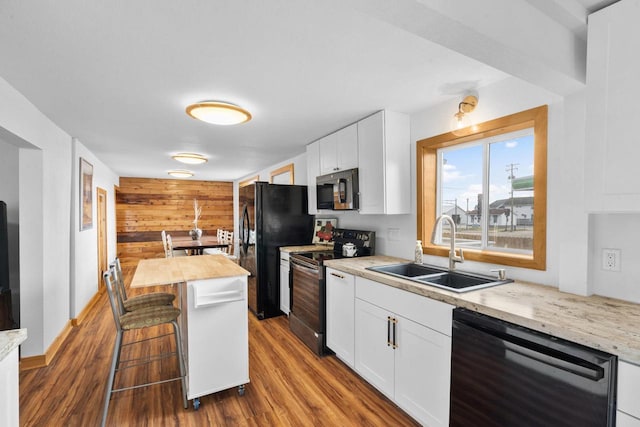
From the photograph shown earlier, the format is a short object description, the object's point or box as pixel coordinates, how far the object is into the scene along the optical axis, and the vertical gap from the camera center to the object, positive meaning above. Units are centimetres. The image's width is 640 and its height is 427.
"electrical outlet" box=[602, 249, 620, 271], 153 -26
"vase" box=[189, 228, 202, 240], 633 -53
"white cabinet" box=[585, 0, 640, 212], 122 +43
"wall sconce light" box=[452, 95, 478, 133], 216 +73
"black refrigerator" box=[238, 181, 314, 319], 378 -30
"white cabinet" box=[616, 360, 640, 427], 99 -62
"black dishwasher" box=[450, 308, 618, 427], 106 -69
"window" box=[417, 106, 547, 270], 188 +16
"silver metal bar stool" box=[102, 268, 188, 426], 191 -78
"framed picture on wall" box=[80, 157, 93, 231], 374 +19
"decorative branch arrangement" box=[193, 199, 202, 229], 815 +0
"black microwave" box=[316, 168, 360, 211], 297 +21
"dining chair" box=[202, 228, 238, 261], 592 -85
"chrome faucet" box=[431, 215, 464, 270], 213 -29
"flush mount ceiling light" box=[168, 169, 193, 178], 634 +78
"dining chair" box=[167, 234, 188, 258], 539 -71
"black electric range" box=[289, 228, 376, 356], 279 -78
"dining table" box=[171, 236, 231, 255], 542 -66
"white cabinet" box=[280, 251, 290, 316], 366 -92
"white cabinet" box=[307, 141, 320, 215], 371 +49
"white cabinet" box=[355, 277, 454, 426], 166 -88
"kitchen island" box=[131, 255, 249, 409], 204 -82
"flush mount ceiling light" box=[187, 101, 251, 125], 238 +80
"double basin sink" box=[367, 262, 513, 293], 192 -48
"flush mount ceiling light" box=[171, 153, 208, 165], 460 +80
